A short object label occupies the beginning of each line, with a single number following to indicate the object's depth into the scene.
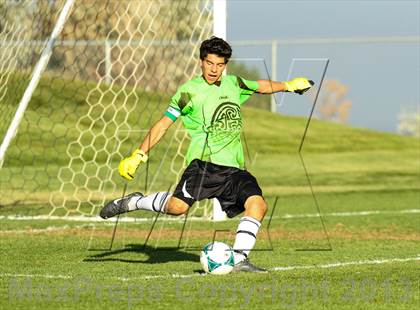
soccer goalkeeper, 18.75
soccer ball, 17.87
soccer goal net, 32.78
